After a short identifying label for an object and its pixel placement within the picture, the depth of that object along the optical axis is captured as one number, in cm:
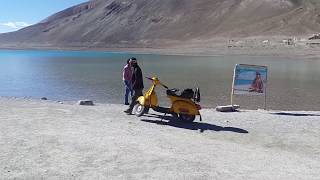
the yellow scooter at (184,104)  633
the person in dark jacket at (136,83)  691
